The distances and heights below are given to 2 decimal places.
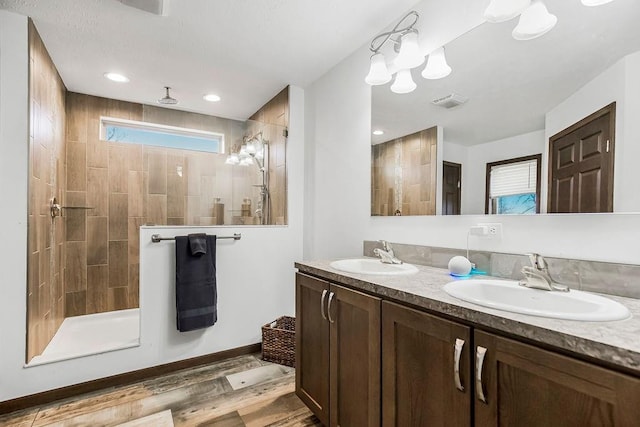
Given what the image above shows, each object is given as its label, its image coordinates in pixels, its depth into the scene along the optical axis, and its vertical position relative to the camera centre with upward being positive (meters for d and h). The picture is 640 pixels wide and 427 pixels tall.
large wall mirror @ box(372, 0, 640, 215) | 1.08 +0.42
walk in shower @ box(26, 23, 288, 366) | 2.12 +0.15
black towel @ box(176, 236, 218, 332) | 2.22 -0.59
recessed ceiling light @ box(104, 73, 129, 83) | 2.54 +1.08
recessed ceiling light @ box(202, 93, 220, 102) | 2.96 +1.07
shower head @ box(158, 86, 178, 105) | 2.69 +0.93
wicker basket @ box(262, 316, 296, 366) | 2.37 -1.05
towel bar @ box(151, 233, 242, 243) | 2.21 -0.22
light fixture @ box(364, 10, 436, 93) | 1.72 +0.88
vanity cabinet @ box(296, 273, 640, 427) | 0.68 -0.48
